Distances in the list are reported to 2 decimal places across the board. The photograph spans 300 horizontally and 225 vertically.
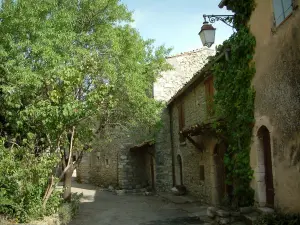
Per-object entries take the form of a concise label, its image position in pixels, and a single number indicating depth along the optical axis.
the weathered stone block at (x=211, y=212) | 9.98
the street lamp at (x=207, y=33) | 8.63
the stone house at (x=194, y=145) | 12.77
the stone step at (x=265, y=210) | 7.83
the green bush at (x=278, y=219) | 6.75
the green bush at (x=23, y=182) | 8.96
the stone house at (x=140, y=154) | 20.09
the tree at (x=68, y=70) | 10.06
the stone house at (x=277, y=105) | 7.09
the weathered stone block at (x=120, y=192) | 20.75
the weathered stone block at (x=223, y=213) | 9.23
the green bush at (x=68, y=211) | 10.69
